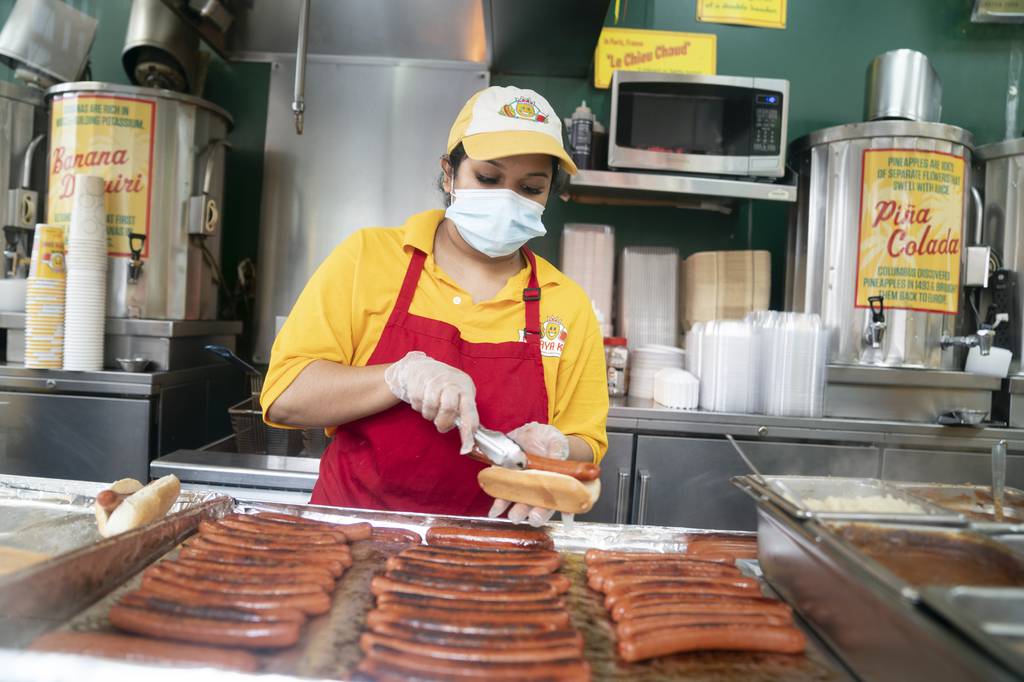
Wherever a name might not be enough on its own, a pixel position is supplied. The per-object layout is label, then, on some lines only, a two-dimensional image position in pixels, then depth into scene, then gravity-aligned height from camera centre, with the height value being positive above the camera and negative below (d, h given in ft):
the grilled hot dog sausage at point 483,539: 4.88 -1.55
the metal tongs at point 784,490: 4.27 -0.99
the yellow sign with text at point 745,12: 12.68 +6.60
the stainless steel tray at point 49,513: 4.70 -1.59
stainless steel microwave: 10.77 +3.74
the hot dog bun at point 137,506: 4.67 -1.38
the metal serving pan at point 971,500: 4.60 -1.08
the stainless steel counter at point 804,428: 9.63 -1.14
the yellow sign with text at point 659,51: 12.69 +5.78
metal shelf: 10.63 +2.65
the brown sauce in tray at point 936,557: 3.49 -1.15
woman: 5.82 -0.02
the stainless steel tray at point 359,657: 2.89 -1.70
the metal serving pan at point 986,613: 2.60 -1.12
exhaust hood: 10.14 +5.20
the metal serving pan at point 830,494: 4.05 -1.01
